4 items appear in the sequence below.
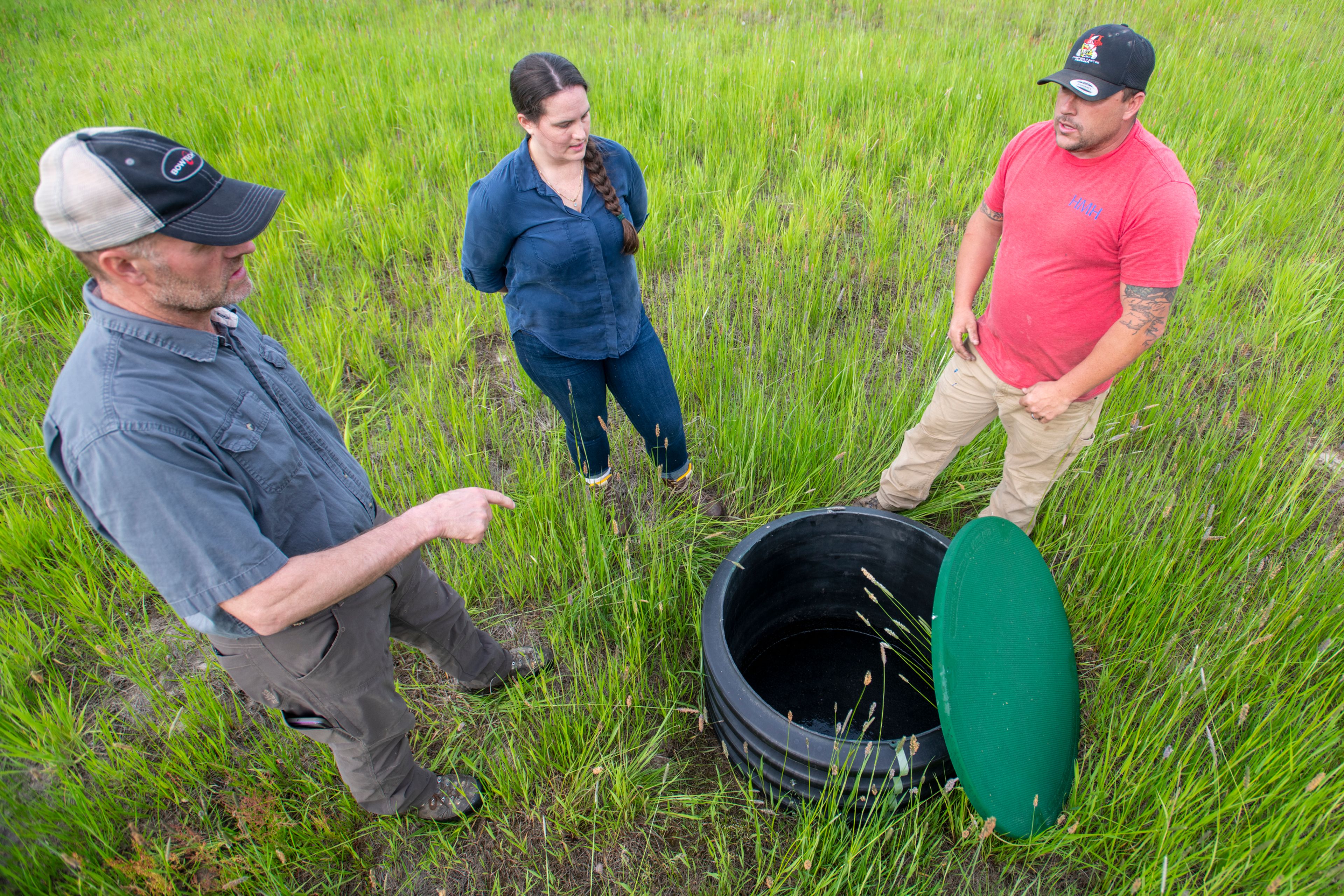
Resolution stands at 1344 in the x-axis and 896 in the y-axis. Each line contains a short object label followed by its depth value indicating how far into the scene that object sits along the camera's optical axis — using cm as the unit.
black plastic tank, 152
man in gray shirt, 104
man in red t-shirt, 166
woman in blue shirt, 186
